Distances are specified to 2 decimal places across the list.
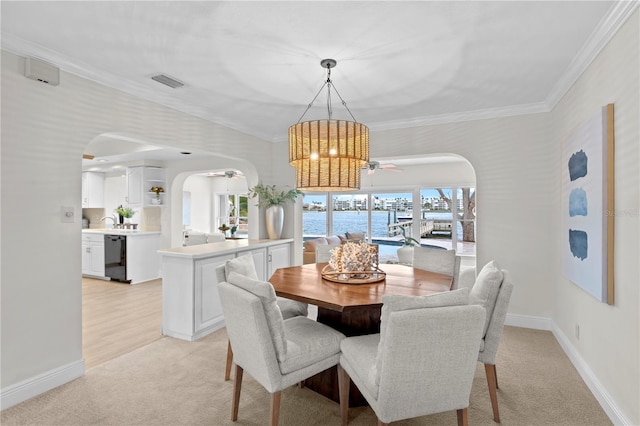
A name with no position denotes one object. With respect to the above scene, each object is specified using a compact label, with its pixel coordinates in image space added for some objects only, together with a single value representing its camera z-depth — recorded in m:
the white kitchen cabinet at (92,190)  7.24
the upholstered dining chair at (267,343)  1.84
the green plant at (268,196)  4.82
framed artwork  2.18
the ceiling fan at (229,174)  7.26
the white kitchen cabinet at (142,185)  6.38
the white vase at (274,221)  4.84
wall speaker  2.36
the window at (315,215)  8.90
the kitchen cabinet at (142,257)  6.02
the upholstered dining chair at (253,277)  2.44
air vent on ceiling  2.93
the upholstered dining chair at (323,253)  3.78
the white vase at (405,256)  4.17
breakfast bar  3.42
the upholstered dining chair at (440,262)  3.19
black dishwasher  6.02
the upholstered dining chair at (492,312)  2.16
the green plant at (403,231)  8.07
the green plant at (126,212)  6.70
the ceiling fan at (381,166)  5.72
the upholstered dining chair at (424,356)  1.54
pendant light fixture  2.56
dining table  2.06
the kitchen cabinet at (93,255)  6.30
